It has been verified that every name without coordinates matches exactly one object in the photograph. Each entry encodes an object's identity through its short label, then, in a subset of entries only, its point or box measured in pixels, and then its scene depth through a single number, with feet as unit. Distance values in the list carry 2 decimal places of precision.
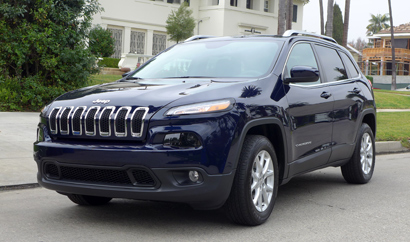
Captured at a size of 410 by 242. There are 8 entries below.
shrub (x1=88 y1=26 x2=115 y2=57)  48.65
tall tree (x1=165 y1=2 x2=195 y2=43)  134.51
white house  137.69
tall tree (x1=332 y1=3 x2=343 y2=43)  220.02
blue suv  14.62
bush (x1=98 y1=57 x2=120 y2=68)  114.52
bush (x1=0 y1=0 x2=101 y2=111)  44.65
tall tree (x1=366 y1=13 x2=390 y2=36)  388.16
